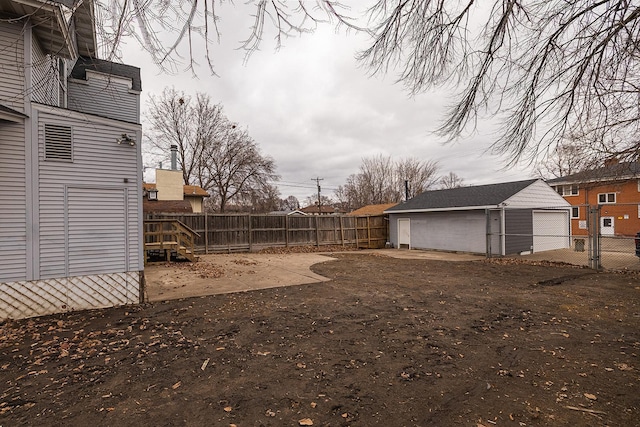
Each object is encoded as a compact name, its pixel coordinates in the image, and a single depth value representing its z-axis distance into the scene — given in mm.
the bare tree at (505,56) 2666
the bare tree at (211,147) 23453
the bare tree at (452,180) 44428
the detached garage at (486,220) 13586
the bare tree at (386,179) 37594
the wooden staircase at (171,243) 10633
